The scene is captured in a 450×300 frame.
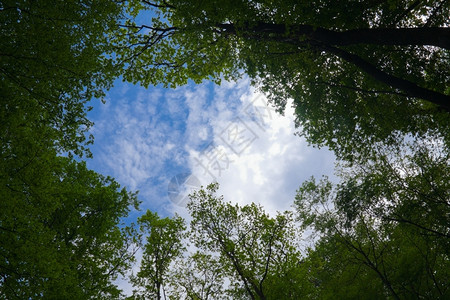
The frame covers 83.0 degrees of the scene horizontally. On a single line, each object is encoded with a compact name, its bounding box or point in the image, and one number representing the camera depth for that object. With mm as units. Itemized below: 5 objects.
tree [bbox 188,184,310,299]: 14977
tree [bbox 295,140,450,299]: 12273
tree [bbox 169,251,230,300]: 17594
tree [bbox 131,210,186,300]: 16922
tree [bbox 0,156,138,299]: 7555
